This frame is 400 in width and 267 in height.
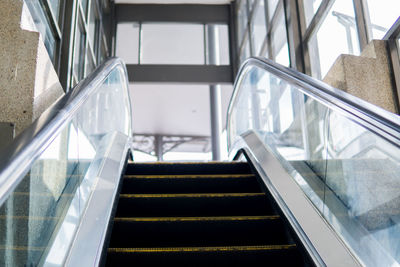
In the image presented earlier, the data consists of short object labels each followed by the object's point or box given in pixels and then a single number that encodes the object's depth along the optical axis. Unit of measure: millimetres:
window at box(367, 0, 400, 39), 3910
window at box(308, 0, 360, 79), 4778
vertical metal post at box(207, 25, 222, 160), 11227
